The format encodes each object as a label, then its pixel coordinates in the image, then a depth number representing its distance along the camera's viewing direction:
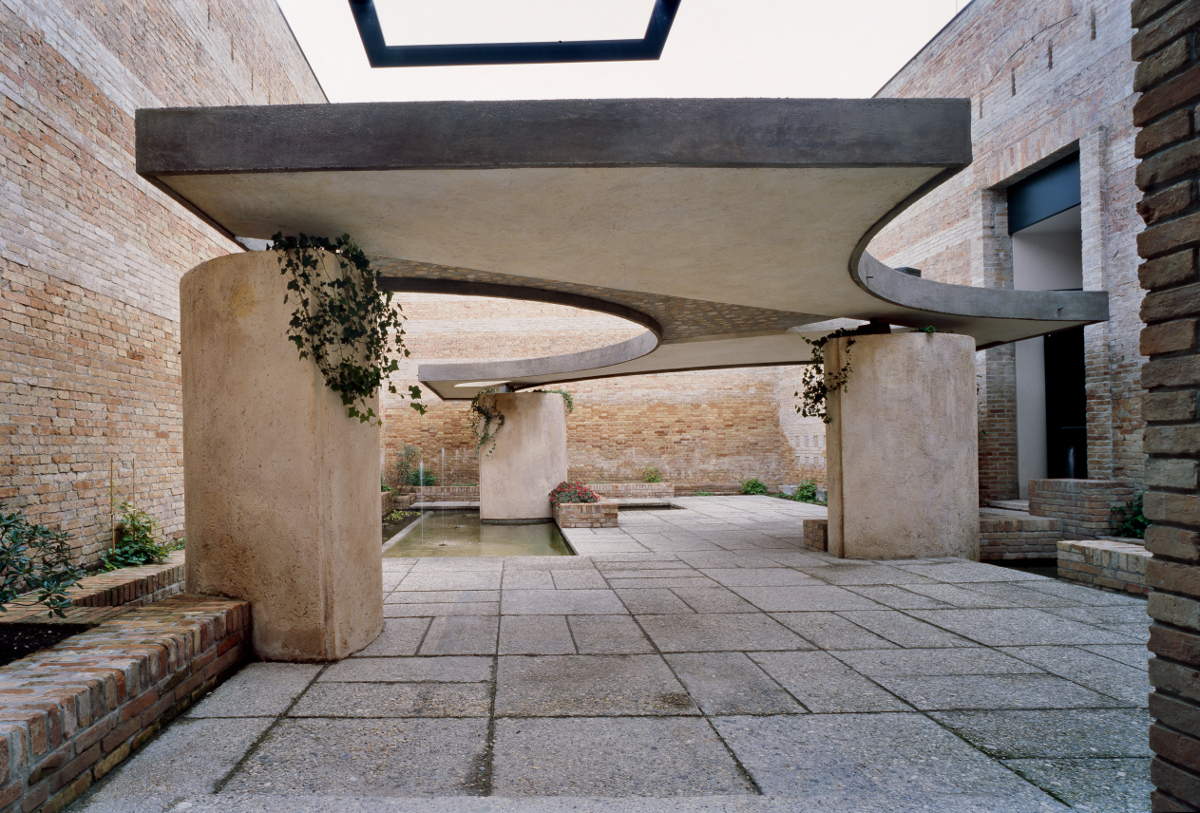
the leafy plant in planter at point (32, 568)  2.47
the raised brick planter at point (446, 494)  13.58
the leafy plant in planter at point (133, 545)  5.56
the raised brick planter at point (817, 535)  6.50
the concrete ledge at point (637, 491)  13.46
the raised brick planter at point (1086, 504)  6.89
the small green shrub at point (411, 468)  14.18
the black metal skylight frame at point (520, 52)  3.78
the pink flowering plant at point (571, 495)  9.77
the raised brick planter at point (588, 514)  8.88
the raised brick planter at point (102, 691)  1.86
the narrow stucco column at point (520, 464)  10.44
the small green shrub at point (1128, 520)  6.75
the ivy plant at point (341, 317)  3.24
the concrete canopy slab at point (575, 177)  2.69
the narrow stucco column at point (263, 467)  3.21
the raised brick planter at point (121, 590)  3.09
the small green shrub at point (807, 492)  12.52
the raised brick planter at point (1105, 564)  4.58
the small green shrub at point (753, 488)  14.57
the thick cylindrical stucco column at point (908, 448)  6.03
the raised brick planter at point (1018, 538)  6.63
